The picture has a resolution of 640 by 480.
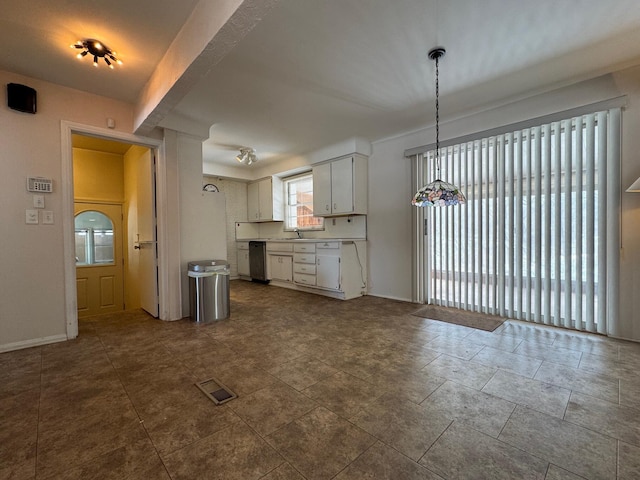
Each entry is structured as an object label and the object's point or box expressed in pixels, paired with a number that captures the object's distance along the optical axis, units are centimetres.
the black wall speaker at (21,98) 255
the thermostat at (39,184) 268
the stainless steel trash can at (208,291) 335
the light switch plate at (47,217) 275
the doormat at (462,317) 312
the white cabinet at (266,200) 625
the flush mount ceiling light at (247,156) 488
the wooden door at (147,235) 359
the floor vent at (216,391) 176
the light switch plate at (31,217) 267
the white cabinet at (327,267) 450
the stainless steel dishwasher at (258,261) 598
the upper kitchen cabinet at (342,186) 463
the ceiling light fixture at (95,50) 219
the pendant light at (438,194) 243
